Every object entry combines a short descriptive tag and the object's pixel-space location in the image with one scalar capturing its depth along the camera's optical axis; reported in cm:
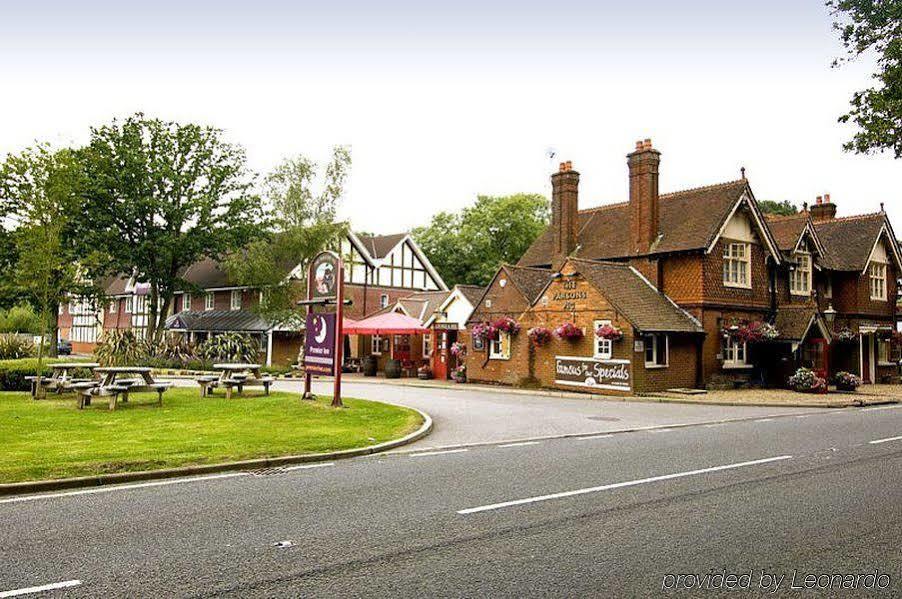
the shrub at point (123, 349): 3881
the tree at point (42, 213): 2014
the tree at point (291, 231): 3869
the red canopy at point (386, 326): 3344
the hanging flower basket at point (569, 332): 2681
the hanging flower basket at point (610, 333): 2523
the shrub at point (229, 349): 3972
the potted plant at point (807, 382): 2714
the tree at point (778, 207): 6612
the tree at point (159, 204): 4138
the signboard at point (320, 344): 1820
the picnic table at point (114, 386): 1669
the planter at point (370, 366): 3781
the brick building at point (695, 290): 2695
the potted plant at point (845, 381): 2847
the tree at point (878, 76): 1683
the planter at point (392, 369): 3578
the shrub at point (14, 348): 2658
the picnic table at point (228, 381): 1997
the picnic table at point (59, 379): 1914
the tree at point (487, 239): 6369
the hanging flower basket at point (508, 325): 2961
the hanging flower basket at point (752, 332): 2834
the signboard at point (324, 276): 1850
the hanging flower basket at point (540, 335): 2811
